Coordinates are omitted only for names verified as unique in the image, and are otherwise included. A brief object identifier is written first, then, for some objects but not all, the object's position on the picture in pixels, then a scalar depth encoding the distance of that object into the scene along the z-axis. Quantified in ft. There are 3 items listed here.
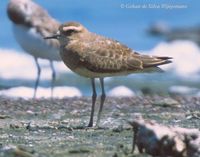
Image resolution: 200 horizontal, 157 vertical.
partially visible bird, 45.62
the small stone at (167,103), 36.90
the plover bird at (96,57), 31.19
